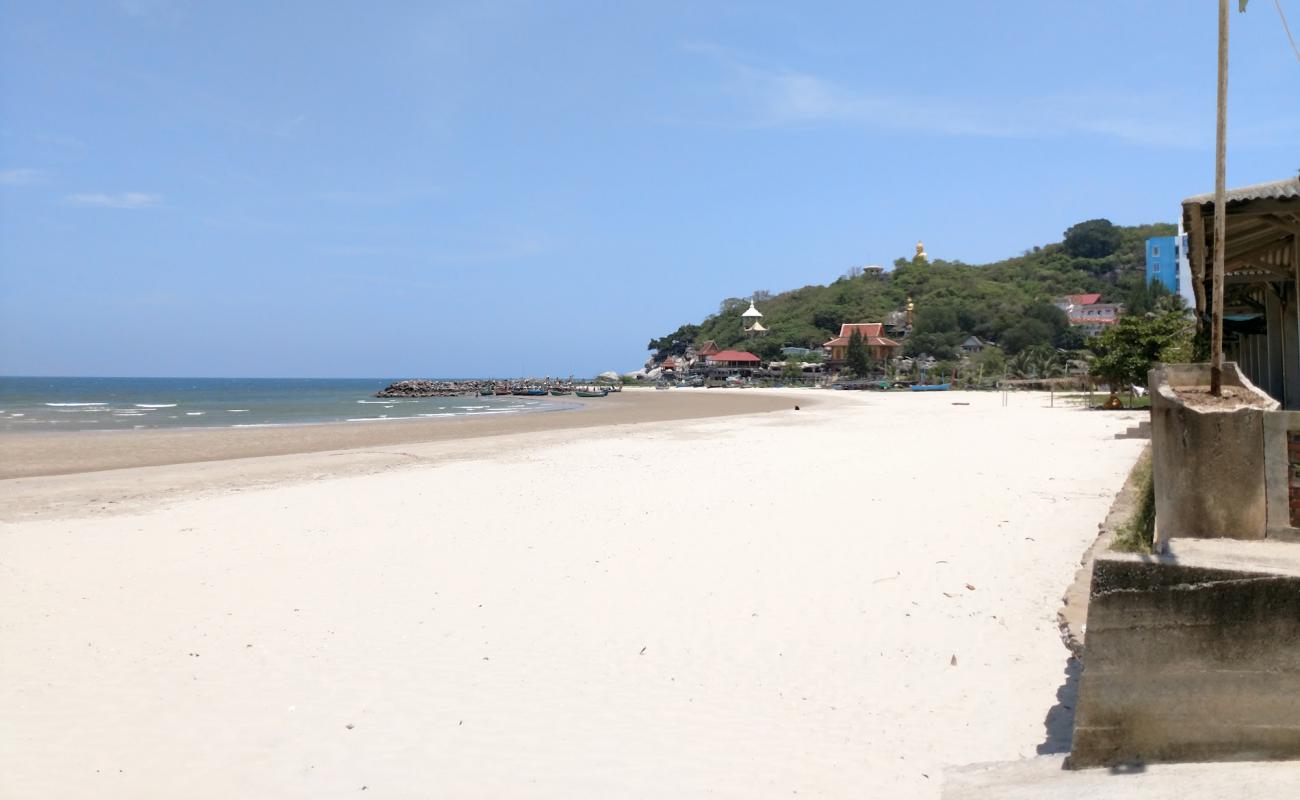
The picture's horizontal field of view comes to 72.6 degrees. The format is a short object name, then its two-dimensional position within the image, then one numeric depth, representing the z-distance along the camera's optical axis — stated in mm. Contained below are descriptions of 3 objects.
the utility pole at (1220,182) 4148
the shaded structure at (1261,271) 5602
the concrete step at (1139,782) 3039
